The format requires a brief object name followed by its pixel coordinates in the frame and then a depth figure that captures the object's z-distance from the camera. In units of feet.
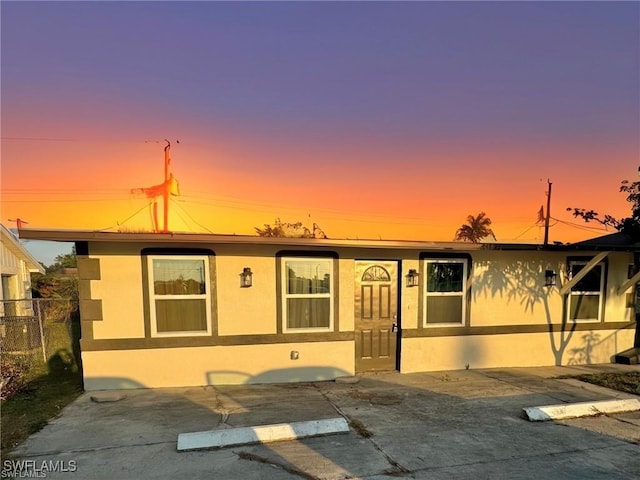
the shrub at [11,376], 16.47
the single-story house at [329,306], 17.46
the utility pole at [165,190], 51.31
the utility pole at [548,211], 89.61
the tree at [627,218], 19.53
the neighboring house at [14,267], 45.52
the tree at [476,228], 130.00
